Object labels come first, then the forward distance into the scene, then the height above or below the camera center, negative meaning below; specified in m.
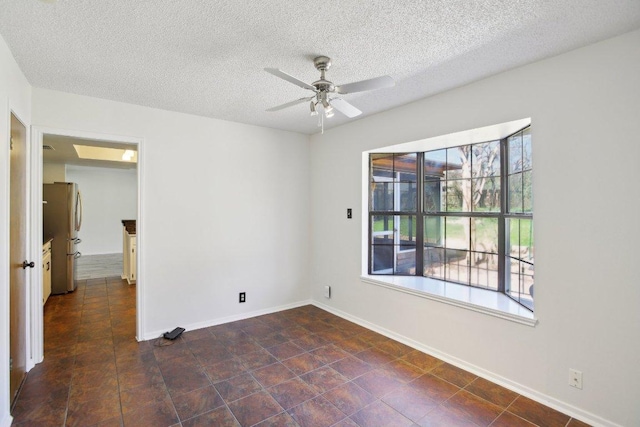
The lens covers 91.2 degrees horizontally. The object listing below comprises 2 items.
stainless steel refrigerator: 4.83 -0.26
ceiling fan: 1.93 +0.81
